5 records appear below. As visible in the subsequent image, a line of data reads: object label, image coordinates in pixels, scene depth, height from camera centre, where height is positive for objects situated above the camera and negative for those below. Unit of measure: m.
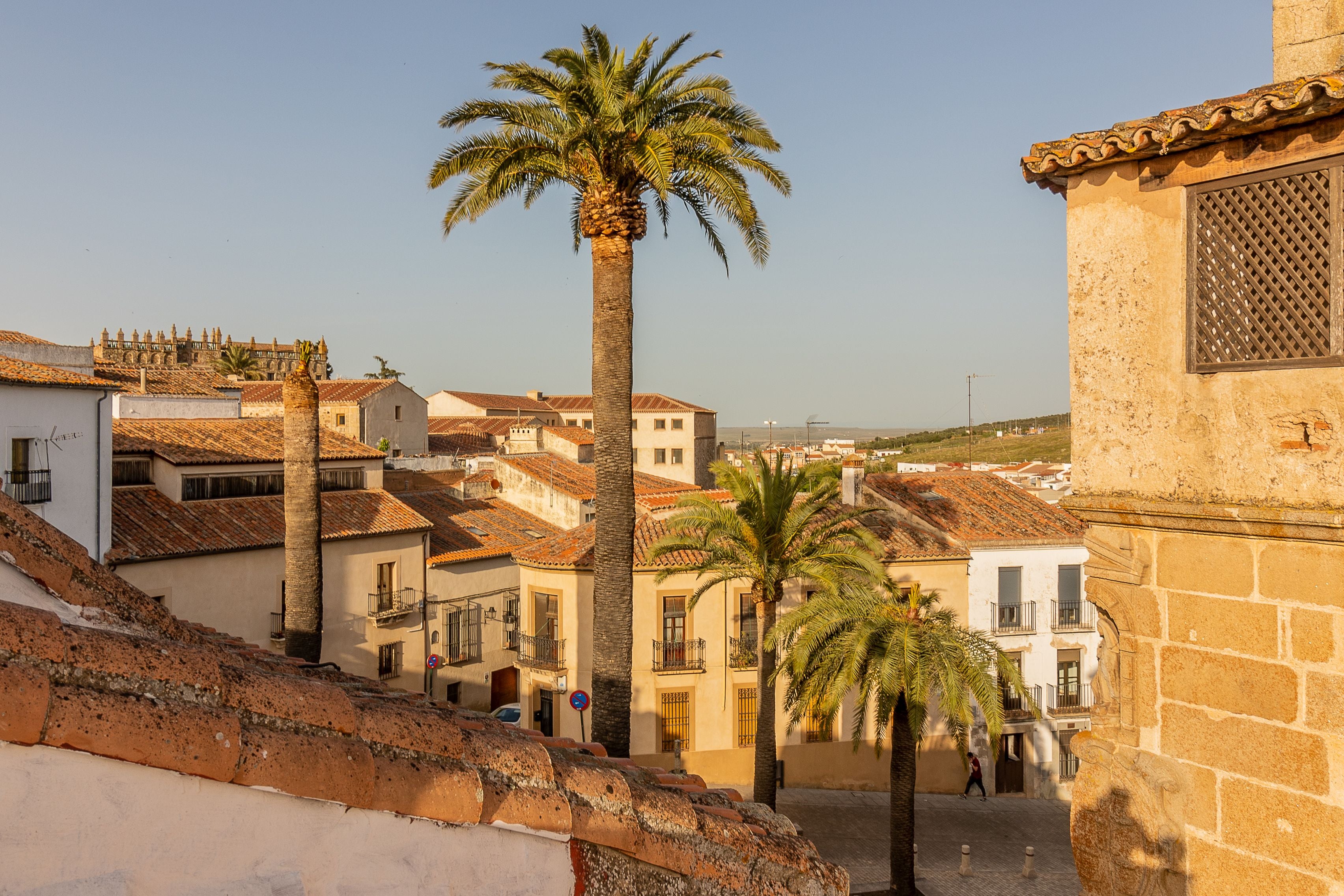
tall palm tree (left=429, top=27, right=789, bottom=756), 13.10 +4.37
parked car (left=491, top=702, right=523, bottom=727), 25.97 -7.21
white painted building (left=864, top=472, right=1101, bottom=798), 25.09 -4.57
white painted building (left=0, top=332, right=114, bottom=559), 20.06 +0.31
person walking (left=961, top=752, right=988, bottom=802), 24.22 -8.31
